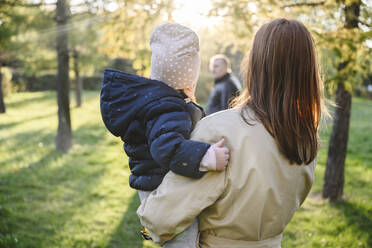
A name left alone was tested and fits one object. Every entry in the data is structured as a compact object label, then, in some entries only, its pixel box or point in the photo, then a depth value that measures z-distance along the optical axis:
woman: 1.21
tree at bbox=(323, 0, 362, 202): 4.61
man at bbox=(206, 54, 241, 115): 5.57
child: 1.25
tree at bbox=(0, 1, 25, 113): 6.43
